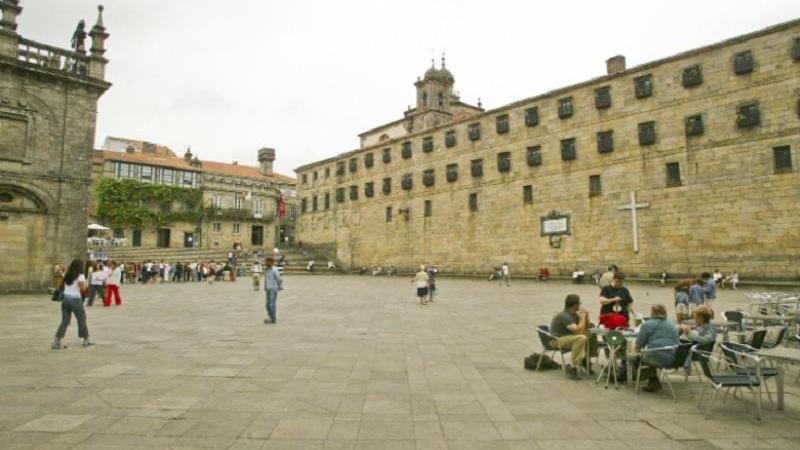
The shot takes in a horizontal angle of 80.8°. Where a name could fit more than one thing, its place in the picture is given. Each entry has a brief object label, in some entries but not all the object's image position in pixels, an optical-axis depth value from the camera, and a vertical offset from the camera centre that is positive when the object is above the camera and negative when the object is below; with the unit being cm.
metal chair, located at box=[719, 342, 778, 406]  543 -123
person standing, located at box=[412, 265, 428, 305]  1667 -88
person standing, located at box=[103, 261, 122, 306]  1615 -83
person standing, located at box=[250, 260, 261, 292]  2311 -97
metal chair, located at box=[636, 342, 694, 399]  581 -124
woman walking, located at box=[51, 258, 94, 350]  863 -65
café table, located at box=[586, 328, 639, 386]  640 -119
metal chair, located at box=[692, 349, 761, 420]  498 -135
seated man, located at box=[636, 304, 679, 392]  604 -107
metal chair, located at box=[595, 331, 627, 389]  633 -120
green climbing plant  4475 +572
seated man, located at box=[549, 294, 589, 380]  682 -112
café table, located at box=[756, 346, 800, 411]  495 -109
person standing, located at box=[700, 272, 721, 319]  1159 -85
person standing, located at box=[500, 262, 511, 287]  2692 -90
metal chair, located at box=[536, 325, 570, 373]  717 -125
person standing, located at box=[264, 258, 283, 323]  1206 -66
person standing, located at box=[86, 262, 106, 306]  1583 -77
